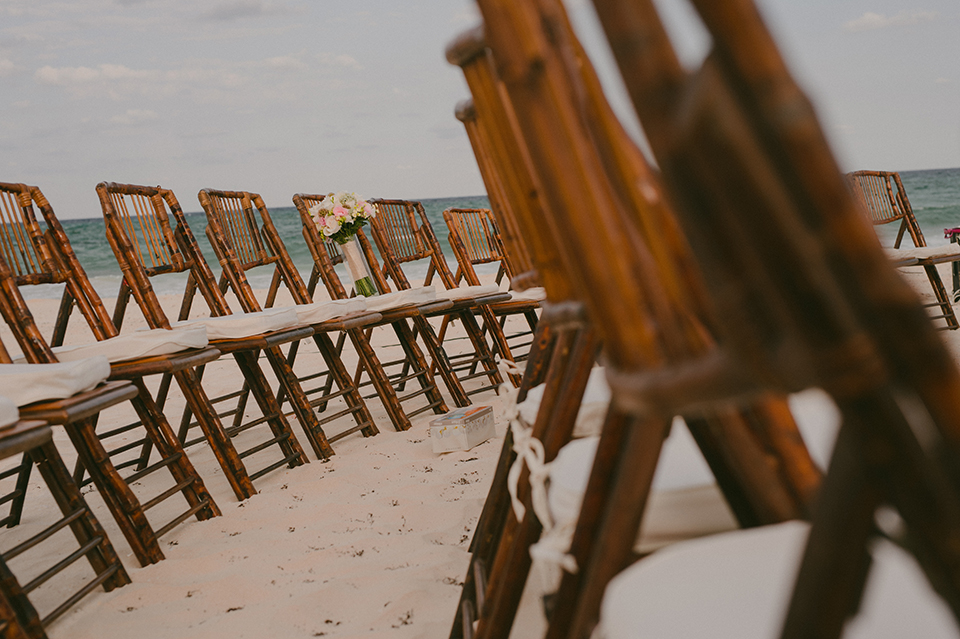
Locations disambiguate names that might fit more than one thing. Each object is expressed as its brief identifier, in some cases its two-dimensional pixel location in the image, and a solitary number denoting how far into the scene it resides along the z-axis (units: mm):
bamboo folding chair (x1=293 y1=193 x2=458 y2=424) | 4387
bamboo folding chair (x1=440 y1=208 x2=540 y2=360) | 4996
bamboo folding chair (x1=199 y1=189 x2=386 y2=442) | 3917
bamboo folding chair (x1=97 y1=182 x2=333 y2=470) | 3207
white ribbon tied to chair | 730
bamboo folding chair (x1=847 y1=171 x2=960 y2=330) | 5902
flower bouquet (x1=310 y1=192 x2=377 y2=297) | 4500
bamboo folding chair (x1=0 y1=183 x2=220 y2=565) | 2463
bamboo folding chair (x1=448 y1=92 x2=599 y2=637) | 961
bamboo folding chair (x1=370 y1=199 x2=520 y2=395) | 4840
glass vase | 4730
